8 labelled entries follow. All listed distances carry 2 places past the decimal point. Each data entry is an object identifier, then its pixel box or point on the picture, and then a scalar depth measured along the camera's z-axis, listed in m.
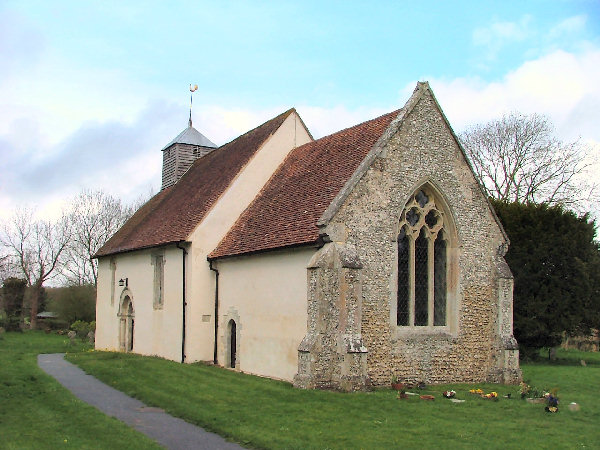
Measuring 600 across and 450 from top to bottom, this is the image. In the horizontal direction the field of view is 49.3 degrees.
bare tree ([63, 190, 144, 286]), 57.31
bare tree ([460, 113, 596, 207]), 41.28
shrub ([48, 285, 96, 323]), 52.09
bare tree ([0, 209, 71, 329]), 58.97
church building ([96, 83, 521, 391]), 16.70
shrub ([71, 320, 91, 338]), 41.66
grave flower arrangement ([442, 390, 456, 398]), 15.91
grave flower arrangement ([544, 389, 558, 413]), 14.30
